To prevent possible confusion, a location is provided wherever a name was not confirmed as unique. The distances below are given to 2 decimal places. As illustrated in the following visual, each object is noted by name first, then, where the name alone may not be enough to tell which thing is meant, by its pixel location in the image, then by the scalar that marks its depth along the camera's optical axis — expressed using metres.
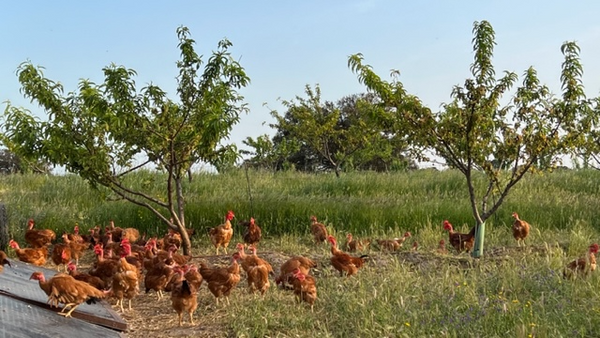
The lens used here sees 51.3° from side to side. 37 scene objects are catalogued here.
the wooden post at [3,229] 10.91
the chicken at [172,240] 9.70
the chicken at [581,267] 6.36
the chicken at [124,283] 6.65
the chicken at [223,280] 6.52
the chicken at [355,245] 9.61
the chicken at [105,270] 7.24
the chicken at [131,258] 7.73
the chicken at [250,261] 6.95
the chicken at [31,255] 9.32
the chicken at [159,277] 7.00
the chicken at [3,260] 7.33
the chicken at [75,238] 10.02
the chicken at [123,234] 10.77
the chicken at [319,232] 10.35
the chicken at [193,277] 6.50
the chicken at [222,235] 9.70
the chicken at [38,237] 10.29
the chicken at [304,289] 6.05
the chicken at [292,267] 6.74
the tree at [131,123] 8.46
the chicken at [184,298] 5.95
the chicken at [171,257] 7.60
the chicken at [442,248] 9.25
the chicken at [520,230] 9.52
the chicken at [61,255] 8.99
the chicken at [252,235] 10.38
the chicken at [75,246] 9.54
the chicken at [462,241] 9.52
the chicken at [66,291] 5.67
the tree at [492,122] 8.59
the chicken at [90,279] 6.71
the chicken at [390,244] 9.63
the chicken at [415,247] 9.62
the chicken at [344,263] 7.38
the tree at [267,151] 24.14
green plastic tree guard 8.80
